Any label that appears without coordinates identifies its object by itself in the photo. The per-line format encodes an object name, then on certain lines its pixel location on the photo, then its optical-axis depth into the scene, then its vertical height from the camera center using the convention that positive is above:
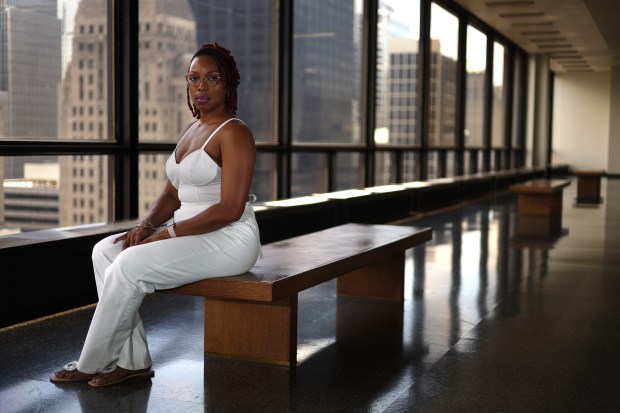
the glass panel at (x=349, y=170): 10.02 -0.34
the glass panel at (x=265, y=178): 8.10 -0.35
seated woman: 3.12 -0.39
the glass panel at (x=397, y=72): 11.63 +1.05
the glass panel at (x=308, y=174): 8.87 -0.35
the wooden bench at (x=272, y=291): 3.29 -0.60
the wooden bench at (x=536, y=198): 11.08 -0.71
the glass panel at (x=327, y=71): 8.89 +0.83
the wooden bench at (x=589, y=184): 16.44 -0.79
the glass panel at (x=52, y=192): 4.95 -0.33
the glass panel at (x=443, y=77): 14.00 +1.18
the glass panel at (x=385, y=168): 11.46 -0.35
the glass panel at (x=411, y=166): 12.74 -0.35
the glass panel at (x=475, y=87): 16.61 +1.19
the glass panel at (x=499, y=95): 18.92 +1.15
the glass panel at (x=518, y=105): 21.41 +1.03
